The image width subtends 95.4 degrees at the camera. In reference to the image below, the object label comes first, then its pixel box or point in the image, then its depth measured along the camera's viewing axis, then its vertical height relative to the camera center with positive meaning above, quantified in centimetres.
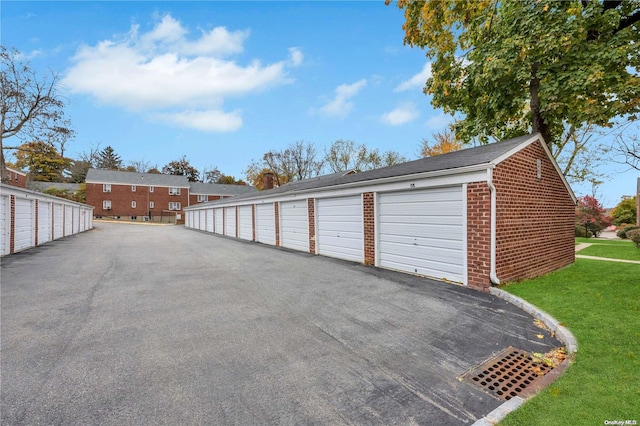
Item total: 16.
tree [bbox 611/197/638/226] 2486 +24
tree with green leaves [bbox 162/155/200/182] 6303 +1086
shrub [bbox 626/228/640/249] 937 -74
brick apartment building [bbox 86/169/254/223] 4116 +353
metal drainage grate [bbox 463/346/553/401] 271 -162
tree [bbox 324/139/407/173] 3978 +832
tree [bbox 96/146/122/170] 5995 +1256
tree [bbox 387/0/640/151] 776 +472
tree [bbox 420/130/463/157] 2803 +724
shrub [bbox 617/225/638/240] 1853 -114
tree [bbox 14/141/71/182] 4284 +844
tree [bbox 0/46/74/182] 2177 +950
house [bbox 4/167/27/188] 2928 +445
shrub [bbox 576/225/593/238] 2112 -124
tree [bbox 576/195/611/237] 2075 -6
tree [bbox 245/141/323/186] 4424 +850
